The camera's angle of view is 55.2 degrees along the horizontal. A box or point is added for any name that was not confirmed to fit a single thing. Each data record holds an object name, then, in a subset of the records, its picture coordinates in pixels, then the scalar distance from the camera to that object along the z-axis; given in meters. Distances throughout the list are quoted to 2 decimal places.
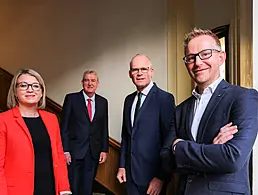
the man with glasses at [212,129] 1.02
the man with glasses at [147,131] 1.78
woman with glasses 1.50
